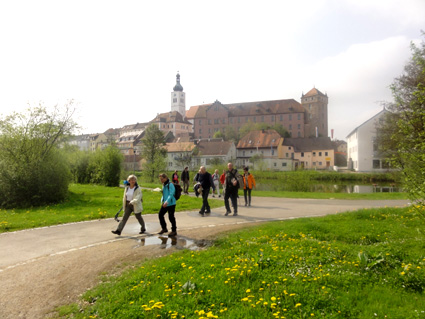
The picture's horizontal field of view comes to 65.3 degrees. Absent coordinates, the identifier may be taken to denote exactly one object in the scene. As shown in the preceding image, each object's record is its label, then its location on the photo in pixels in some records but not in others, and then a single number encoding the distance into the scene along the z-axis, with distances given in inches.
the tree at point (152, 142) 2322.8
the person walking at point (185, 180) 950.4
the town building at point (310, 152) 3619.6
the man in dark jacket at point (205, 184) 570.9
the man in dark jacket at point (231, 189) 567.8
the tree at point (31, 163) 752.3
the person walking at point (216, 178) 917.0
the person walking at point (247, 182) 684.7
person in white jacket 420.2
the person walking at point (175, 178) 793.8
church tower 6205.7
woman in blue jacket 405.4
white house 2790.4
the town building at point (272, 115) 4926.2
